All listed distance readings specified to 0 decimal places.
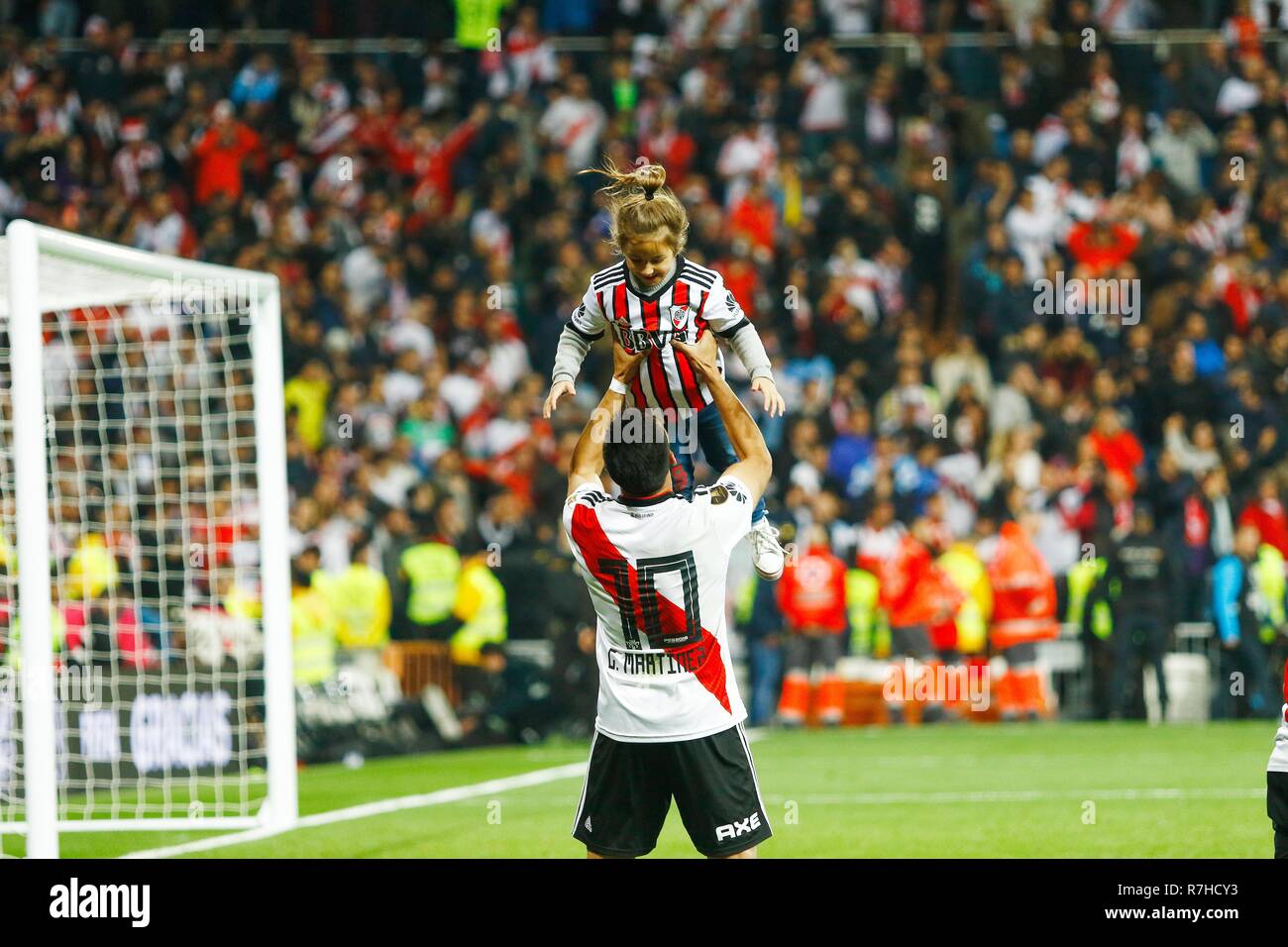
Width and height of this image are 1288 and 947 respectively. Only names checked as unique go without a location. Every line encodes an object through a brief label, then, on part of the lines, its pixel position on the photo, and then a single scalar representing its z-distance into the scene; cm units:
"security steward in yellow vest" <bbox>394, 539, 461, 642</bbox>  1642
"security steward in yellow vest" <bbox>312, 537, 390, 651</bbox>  1625
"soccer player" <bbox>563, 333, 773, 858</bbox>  625
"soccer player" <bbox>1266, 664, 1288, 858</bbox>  597
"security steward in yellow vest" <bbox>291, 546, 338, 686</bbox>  1512
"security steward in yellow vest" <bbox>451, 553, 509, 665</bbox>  1639
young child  693
